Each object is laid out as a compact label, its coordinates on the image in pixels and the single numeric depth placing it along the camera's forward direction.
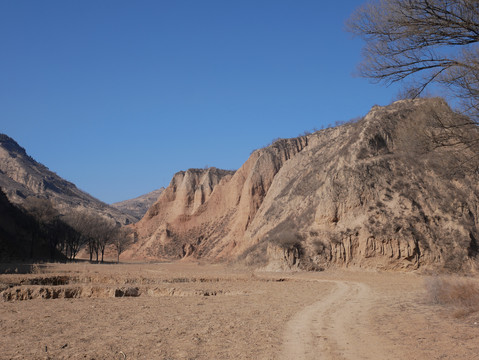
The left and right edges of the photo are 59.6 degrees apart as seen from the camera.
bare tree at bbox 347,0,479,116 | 8.96
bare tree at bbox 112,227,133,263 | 65.63
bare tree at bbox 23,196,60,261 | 50.94
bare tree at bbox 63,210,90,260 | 58.59
